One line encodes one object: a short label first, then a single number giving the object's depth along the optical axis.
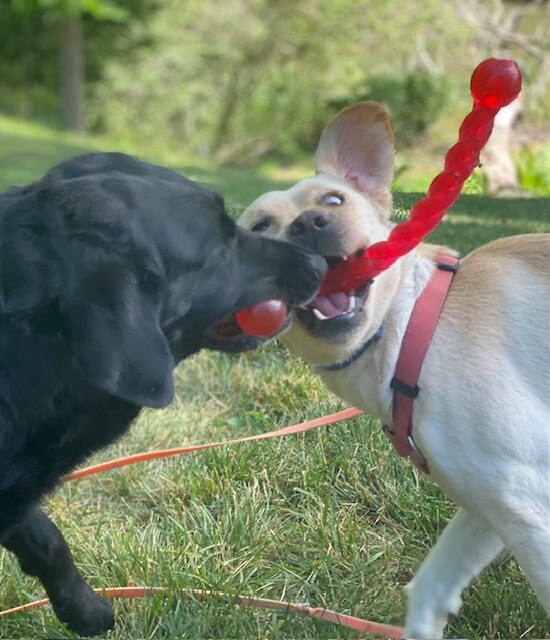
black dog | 1.77
